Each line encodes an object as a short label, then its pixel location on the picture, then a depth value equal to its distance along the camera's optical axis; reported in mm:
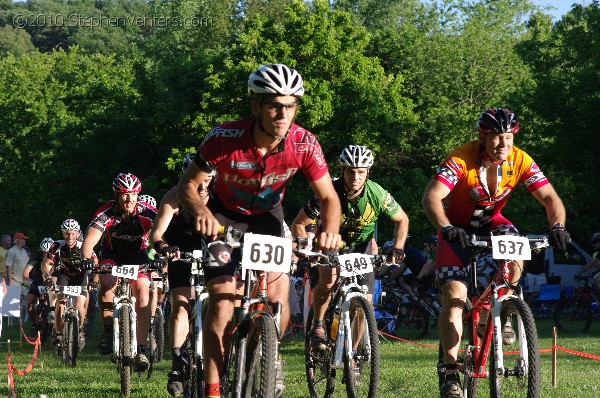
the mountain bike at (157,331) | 12469
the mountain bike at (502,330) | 6801
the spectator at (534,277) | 25894
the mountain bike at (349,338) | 8062
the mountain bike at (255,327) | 6055
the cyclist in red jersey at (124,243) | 10789
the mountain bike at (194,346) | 8195
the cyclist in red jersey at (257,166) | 6465
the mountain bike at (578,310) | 20234
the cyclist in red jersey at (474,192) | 7672
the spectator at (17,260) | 23266
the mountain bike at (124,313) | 10711
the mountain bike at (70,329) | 14156
